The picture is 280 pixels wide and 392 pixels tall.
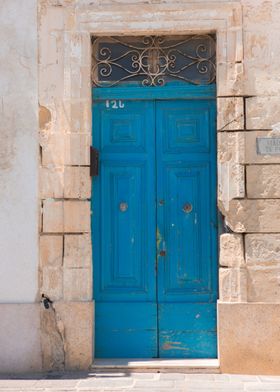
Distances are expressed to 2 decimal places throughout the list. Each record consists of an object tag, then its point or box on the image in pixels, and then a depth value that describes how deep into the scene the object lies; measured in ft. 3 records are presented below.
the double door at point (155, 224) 21.20
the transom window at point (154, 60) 21.65
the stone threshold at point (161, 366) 20.40
